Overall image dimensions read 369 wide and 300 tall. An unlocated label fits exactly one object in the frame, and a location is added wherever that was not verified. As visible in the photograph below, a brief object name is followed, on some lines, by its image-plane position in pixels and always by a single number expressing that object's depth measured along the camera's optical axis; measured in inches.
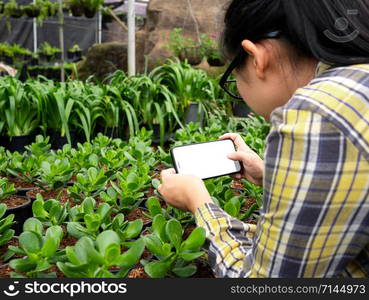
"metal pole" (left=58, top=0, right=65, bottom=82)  184.1
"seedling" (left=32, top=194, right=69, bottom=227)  47.8
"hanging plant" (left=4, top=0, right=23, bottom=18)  290.0
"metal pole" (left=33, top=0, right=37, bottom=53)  363.3
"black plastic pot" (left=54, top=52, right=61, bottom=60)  351.3
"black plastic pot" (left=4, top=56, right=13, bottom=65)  327.6
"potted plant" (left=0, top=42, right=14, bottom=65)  318.3
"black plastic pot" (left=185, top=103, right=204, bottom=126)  144.9
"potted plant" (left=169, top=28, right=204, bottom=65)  208.2
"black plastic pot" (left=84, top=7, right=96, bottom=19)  281.2
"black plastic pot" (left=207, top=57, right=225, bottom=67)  210.8
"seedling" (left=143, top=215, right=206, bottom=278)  37.3
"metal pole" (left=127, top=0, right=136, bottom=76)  151.9
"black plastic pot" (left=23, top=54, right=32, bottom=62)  346.1
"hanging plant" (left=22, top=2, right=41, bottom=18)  286.4
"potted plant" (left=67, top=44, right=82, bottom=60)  353.3
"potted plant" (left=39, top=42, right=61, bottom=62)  345.1
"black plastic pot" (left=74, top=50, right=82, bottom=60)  351.9
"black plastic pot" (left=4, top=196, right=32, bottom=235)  59.7
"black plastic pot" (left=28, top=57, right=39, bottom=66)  343.6
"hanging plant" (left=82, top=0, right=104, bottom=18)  275.8
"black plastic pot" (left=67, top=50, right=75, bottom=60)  360.9
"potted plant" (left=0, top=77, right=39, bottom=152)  111.3
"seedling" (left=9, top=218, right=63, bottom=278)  37.1
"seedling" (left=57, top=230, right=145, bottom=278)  34.6
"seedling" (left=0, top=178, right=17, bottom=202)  58.7
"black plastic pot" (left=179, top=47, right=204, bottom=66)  211.0
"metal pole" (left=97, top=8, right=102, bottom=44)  349.0
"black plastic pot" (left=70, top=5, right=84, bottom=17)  283.6
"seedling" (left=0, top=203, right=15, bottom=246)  44.7
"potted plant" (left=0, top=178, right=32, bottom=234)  59.1
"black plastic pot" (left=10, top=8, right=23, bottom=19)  293.4
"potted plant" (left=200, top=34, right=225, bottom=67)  209.0
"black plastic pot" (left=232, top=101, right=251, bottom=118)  176.2
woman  29.4
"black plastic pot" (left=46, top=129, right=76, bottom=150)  122.1
